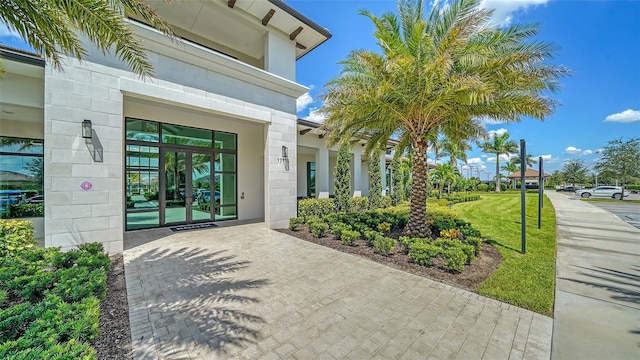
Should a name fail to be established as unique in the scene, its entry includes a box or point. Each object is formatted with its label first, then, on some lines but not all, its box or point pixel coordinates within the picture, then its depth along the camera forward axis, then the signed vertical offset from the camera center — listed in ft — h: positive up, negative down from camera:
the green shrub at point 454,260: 16.93 -5.72
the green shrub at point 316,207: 38.01 -4.64
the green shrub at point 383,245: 20.52 -5.65
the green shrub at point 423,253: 18.13 -5.68
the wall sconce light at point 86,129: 19.69 +4.04
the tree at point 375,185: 50.15 -1.33
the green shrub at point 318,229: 26.86 -5.59
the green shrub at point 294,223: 30.83 -5.69
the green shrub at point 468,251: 18.69 -5.60
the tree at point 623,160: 94.23 +7.34
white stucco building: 19.51 +5.84
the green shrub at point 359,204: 47.00 -5.03
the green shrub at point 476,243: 21.15 -5.69
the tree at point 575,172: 181.06 +5.05
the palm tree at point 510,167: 165.78 +8.10
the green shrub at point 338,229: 25.89 -5.42
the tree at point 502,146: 127.03 +17.65
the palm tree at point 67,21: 11.79 +8.27
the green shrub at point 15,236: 16.15 -4.08
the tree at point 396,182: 58.29 -0.80
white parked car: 94.63 -5.58
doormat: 30.21 -6.27
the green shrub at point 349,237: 23.69 -5.72
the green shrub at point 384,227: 27.45 -5.49
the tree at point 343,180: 41.52 -0.22
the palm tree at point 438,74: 19.49 +8.99
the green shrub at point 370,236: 23.06 -5.51
